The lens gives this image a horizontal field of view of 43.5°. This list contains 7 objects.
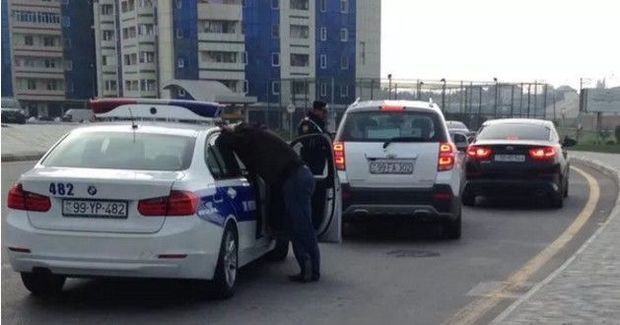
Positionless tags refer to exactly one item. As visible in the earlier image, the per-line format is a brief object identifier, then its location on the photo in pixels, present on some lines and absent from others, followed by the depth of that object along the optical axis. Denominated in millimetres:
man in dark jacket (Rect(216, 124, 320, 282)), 7234
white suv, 9500
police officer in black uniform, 8000
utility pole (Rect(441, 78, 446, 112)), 47025
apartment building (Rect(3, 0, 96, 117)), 98750
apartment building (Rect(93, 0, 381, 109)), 83562
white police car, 5977
